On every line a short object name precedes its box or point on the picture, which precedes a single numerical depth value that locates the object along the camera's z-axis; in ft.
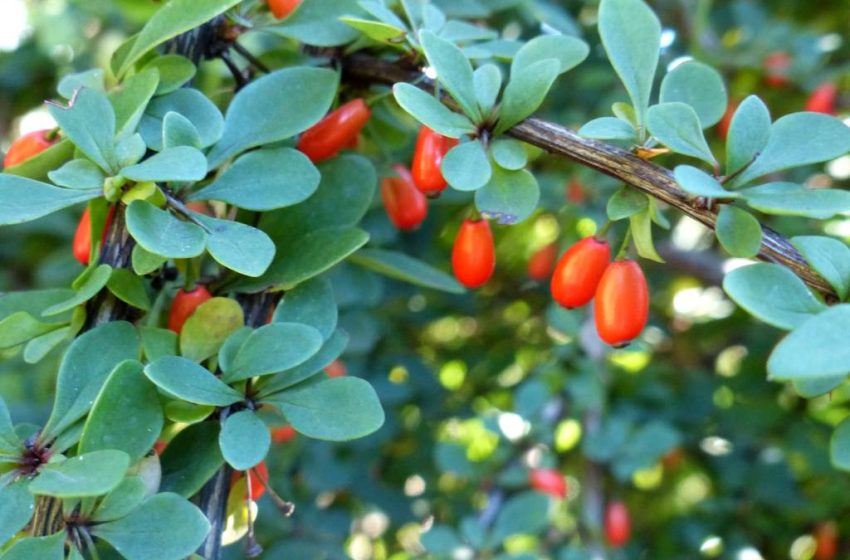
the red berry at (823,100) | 1.08
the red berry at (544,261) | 1.18
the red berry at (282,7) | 0.79
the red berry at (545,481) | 1.08
